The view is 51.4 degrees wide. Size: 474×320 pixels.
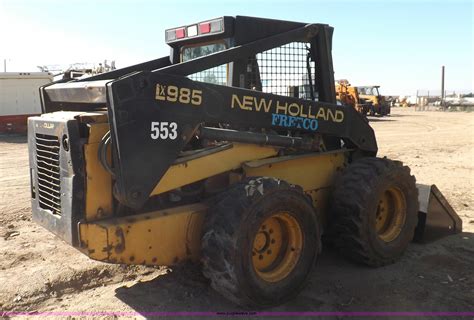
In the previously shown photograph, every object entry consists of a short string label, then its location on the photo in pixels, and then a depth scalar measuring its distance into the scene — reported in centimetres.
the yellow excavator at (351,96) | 2522
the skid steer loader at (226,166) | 345
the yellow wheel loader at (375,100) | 3152
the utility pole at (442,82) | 5798
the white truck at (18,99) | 1936
